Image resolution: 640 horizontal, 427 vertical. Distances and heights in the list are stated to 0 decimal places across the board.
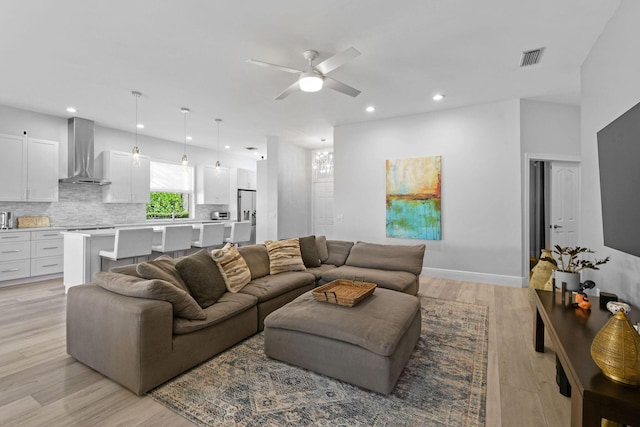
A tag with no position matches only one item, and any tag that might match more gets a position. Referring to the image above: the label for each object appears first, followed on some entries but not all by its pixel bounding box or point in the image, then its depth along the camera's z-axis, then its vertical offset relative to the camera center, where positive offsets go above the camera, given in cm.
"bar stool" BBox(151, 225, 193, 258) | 474 -36
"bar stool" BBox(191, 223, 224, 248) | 538 -35
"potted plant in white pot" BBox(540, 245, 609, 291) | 240 -48
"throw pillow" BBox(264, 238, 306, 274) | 379 -52
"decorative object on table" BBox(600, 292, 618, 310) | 215 -60
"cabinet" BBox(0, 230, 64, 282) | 458 -59
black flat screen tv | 190 +24
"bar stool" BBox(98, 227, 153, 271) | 414 -40
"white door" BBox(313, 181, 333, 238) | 775 +20
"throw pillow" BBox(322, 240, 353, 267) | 439 -53
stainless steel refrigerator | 873 +29
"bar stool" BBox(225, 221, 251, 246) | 602 -34
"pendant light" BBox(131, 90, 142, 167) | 440 +98
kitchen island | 423 -52
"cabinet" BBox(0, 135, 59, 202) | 481 +80
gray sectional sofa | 196 -79
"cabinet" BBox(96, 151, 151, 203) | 604 +82
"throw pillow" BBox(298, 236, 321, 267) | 420 -51
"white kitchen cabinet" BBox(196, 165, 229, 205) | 792 +80
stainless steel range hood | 556 +121
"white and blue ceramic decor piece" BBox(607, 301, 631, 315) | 158 -49
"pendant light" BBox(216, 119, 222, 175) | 574 +144
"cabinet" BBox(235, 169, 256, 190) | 868 +110
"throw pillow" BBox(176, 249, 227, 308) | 258 -55
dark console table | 118 -71
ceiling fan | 270 +140
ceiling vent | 319 +173
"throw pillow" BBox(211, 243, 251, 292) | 295 -52
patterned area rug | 176 -116
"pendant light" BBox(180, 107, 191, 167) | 509 +180
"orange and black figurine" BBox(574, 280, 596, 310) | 211 -60
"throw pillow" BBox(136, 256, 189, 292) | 229 -43
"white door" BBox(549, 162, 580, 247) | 497 +20
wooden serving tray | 242 -67
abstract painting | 512 +30
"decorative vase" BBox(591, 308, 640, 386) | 123 -57
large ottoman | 196 -87
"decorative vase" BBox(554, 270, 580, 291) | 240 -51
